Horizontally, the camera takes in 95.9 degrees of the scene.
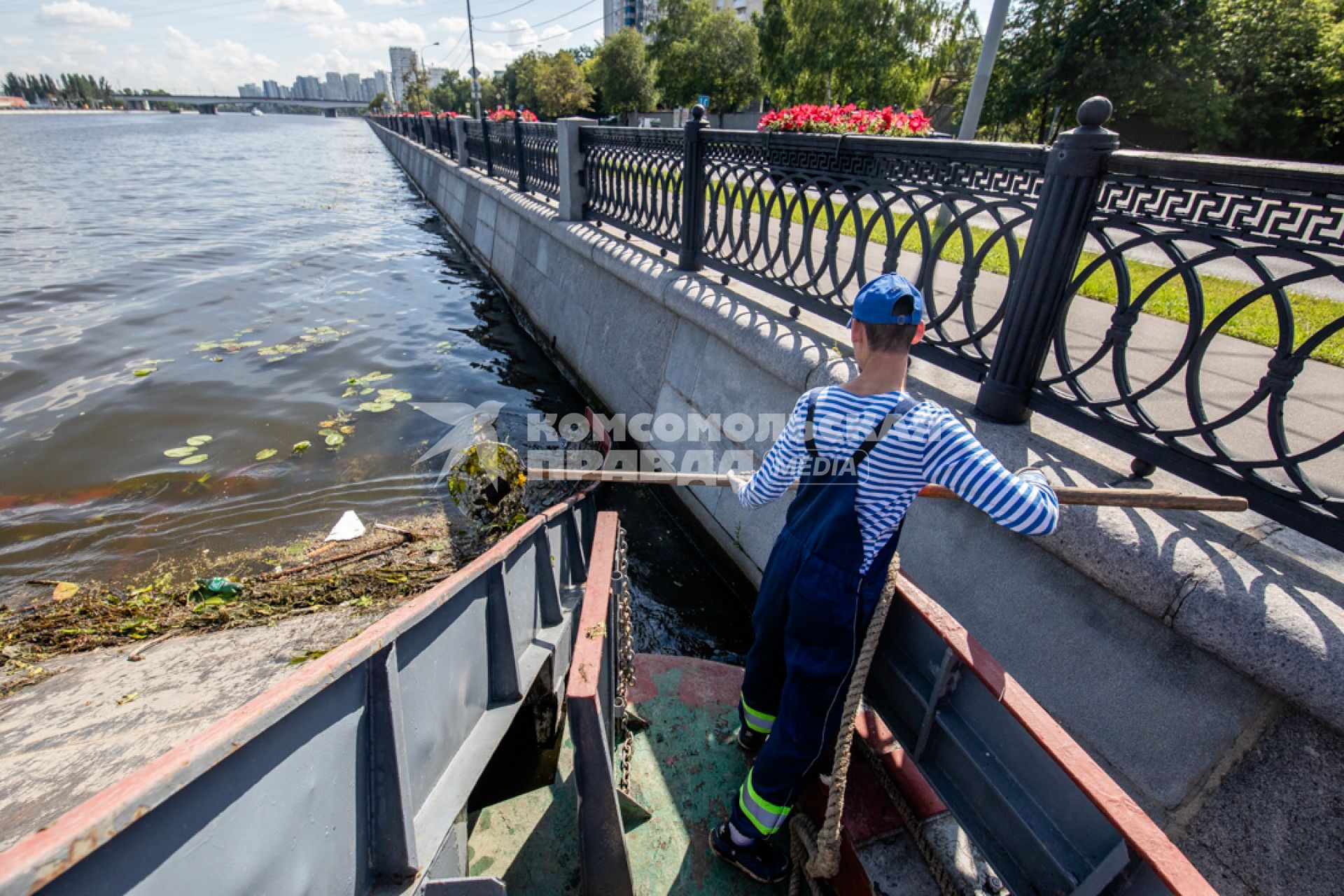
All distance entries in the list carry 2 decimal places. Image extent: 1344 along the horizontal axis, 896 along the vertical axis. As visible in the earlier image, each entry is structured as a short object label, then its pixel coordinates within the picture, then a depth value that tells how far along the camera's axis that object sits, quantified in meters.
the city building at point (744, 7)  75.10
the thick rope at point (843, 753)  2.00
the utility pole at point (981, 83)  8.38
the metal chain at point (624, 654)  2.68
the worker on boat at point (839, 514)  1.80
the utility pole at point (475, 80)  29.62
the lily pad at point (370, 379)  8.38
